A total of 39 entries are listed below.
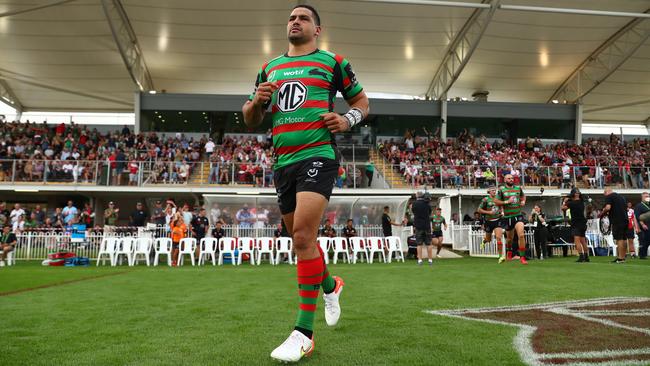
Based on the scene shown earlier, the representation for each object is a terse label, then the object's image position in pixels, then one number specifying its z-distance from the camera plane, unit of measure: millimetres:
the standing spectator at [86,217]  19281
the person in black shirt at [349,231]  16984
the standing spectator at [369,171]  23342
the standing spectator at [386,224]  17250
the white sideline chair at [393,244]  16017
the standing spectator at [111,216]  17812
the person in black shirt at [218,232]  16391
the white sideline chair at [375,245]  15750
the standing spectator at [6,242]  14414
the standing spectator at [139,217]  18141
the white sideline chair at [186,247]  14631
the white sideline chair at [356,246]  15666
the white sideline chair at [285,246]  15349
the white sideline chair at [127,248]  14883
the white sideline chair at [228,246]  15031
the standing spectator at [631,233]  15793
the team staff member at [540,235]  15927
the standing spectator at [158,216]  18091
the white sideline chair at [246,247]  15031
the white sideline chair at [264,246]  15144
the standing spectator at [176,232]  14398
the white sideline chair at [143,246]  15048
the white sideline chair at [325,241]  15208
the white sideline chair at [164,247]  14688
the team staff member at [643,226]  13047
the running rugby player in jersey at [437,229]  17062
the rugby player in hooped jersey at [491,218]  13231
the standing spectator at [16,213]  18384
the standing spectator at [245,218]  17625
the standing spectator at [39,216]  19547
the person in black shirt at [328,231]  16953
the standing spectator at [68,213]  18969
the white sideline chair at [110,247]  14805
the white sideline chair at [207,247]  14859
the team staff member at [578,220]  12633
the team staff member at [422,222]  12906
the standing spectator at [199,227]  15664
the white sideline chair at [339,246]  15488
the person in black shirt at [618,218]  11625
